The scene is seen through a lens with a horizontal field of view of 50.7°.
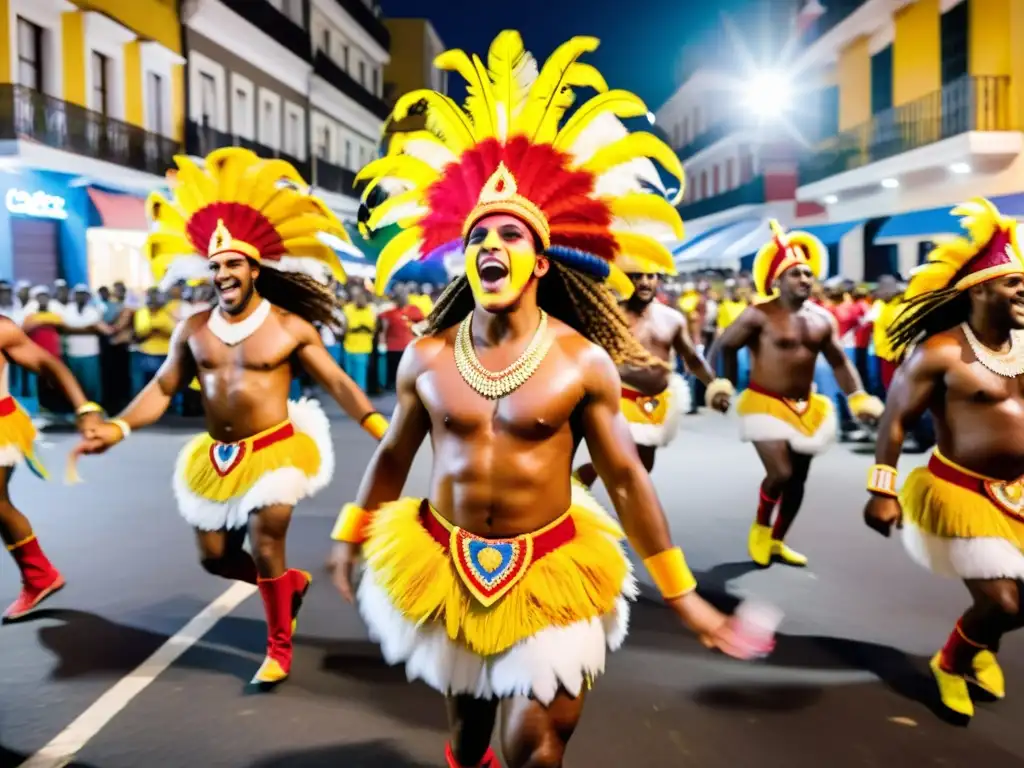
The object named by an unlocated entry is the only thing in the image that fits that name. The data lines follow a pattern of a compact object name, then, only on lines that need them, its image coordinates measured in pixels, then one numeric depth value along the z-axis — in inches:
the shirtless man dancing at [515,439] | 130.6
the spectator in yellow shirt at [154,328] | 589.0
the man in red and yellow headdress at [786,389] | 282.4
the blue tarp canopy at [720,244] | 1438.2
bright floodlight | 1380.4
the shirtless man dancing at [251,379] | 205.8
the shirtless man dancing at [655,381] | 289.9
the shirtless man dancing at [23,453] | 233.8
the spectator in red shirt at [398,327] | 737.6
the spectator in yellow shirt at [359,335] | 695.7
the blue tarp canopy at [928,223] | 724.7
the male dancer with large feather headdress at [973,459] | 183.2
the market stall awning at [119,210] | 954.1
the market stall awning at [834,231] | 1072.9
